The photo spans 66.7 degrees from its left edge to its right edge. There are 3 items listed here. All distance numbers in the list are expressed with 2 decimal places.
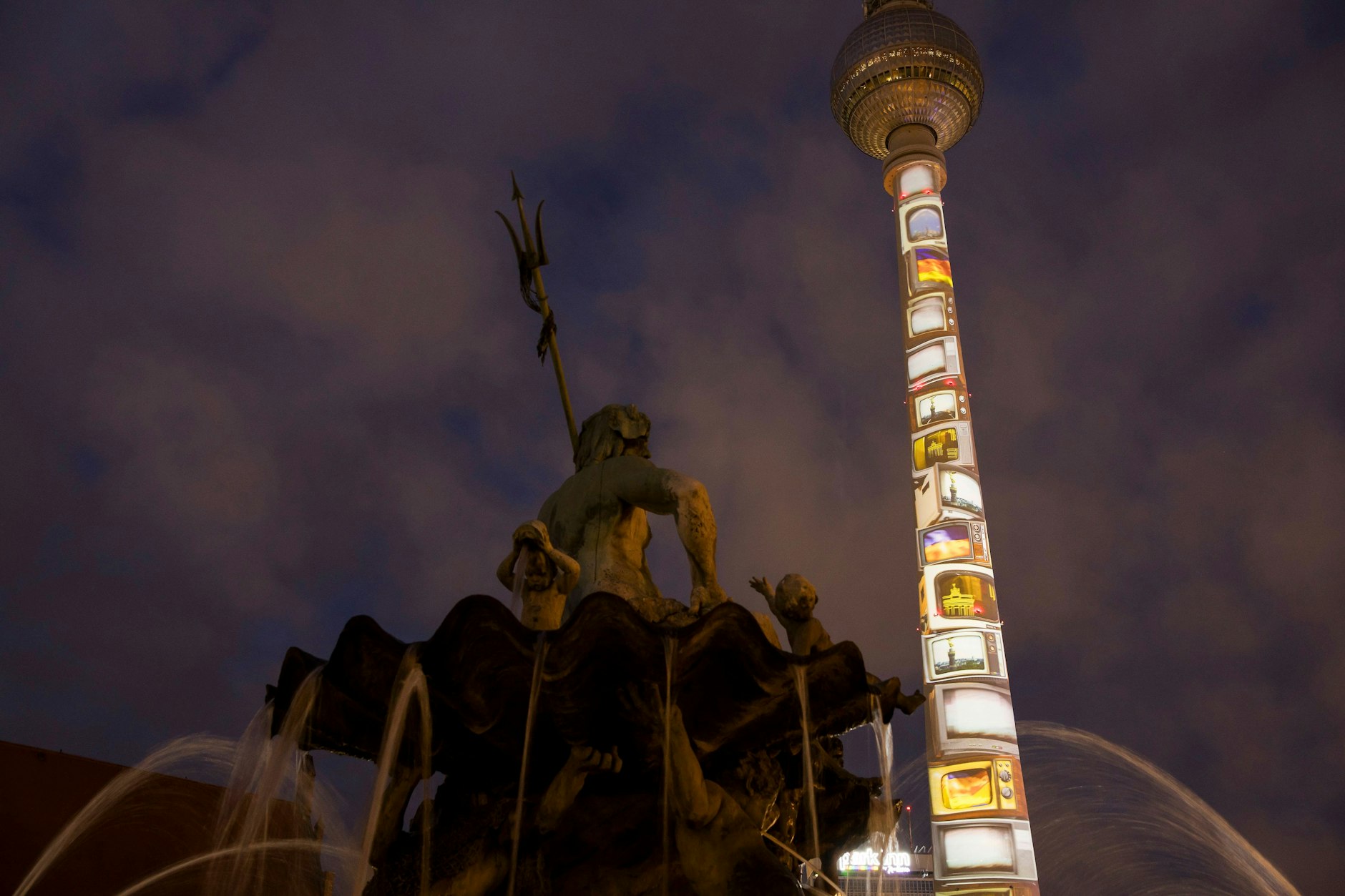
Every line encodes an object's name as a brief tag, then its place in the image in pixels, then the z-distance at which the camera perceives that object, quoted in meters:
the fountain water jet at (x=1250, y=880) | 19.67
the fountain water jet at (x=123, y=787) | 10.28
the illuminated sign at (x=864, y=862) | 47.53
